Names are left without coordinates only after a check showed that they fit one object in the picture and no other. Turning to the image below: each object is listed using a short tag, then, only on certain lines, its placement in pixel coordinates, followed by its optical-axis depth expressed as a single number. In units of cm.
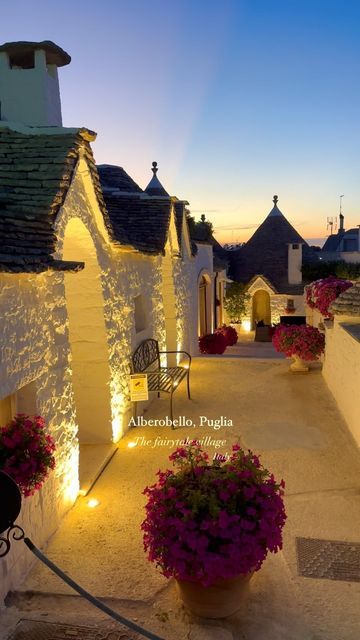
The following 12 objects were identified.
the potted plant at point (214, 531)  315
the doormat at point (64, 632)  329
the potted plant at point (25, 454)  359
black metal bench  764
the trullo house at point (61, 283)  415
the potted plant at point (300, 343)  990
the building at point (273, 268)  2531
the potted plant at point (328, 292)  954
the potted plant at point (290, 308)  2483
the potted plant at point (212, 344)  1534
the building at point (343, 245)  2952
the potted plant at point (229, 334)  2008
